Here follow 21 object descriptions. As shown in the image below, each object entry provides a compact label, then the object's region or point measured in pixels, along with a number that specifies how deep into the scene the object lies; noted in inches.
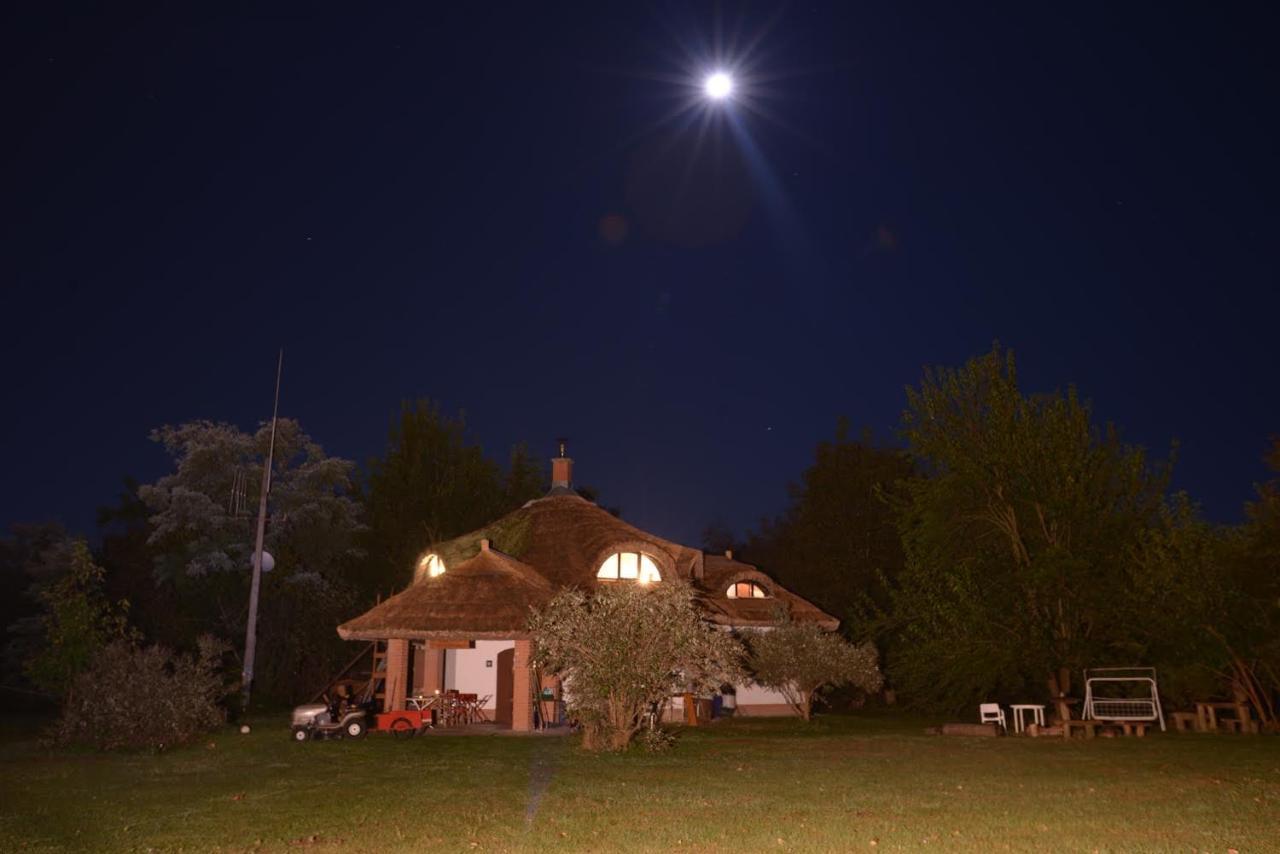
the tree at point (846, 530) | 1523.1
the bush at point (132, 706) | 695.1
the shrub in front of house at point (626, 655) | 673.0
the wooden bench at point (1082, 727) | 810.8
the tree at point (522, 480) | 1985.7
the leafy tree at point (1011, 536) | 912.3
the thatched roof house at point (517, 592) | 881.5
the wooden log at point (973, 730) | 837.8
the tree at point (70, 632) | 849.5
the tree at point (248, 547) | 1363.2
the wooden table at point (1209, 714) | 869.8
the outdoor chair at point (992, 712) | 869.2
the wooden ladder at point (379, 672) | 1050.2
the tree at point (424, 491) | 1784.0
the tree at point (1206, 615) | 863.1
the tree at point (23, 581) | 1302.9
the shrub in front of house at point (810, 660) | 958.4
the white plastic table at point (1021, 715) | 852.6
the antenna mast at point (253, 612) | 1007.6
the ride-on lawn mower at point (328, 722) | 787.4
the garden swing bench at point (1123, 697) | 834.8
